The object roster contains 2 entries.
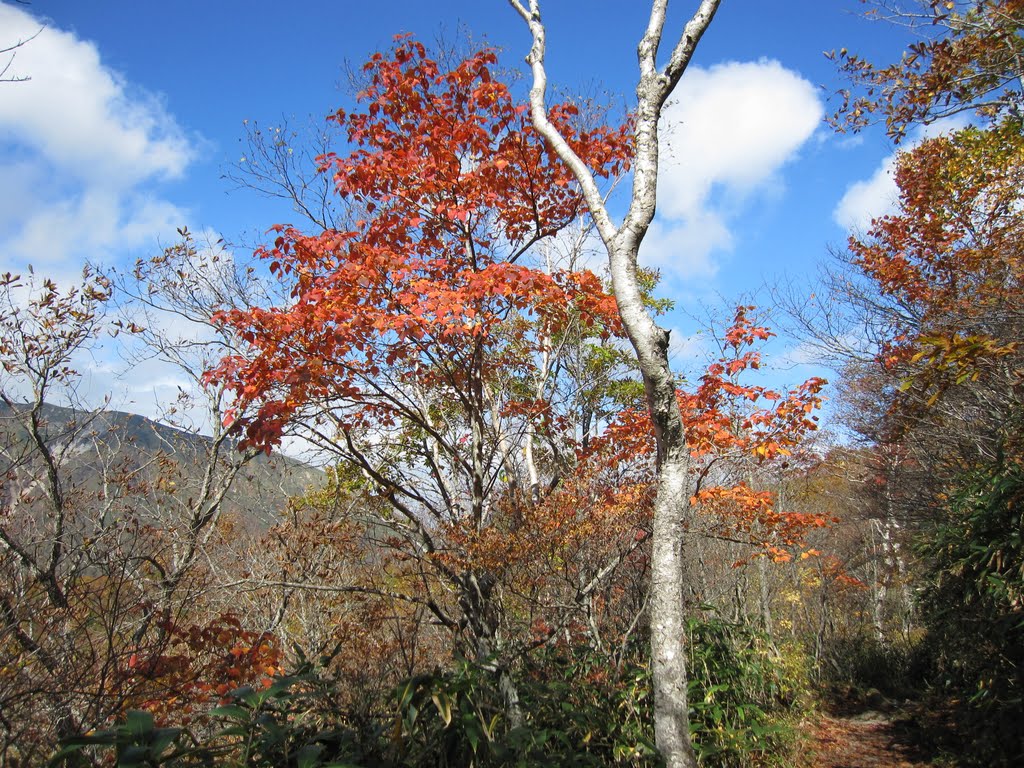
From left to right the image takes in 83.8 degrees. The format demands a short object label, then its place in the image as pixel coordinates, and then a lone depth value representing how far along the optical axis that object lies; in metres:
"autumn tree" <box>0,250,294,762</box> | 3.35
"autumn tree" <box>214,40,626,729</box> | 4.48
